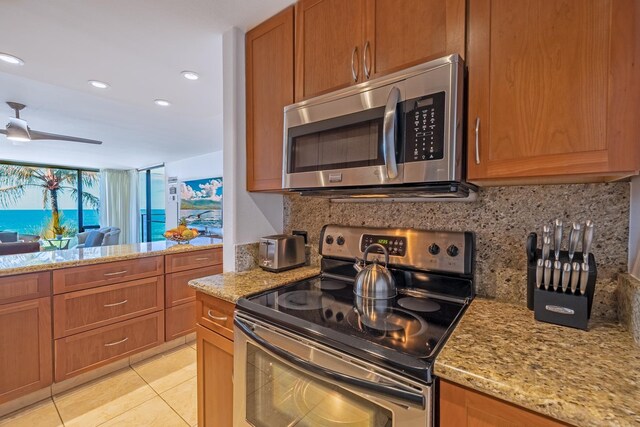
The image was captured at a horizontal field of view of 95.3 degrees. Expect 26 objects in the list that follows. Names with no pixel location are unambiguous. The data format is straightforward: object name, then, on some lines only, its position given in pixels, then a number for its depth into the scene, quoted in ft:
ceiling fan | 8.80
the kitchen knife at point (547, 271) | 2.98
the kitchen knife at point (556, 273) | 2.95
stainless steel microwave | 3.14
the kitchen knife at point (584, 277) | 2.78
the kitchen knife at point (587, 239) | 2.83
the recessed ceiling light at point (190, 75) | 6.83
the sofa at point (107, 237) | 17.69
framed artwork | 18.11
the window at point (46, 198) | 20.08
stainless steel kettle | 3.88
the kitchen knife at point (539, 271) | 3.01
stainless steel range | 2.49
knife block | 2.83
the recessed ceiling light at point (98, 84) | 7.14
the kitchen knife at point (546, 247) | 3.03
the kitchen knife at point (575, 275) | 2.83
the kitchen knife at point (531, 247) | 3.22
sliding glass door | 22.85
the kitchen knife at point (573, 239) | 2.93
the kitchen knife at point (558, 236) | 3.02
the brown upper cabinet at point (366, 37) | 3.37
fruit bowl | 9.12
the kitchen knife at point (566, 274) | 2.88
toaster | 5.21
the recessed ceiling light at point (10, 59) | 5.82
